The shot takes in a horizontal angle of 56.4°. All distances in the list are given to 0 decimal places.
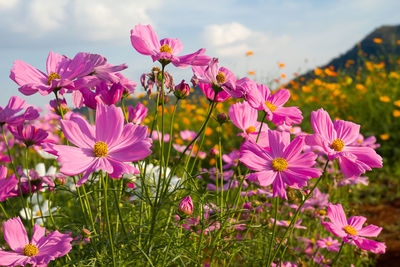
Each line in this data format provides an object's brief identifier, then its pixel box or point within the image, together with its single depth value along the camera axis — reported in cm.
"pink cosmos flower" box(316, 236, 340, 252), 156
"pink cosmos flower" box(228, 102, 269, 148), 111
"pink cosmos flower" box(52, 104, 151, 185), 76
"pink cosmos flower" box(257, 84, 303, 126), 98
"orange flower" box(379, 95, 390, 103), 393
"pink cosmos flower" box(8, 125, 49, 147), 112
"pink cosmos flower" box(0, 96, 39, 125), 104
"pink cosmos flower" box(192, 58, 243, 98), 94
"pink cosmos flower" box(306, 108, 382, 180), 88
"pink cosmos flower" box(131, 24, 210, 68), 88
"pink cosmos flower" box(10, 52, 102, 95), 84
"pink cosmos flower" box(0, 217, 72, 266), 92
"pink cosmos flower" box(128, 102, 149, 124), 110
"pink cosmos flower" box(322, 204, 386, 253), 108
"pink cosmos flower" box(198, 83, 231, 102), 102
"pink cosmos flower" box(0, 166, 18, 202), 109
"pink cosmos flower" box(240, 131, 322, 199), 86
